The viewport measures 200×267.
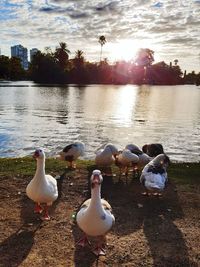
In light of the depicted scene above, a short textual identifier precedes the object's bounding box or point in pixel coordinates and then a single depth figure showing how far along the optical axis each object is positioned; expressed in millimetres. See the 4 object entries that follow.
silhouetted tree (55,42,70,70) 81375
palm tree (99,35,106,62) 109547
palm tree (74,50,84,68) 81061
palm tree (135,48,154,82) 104603
